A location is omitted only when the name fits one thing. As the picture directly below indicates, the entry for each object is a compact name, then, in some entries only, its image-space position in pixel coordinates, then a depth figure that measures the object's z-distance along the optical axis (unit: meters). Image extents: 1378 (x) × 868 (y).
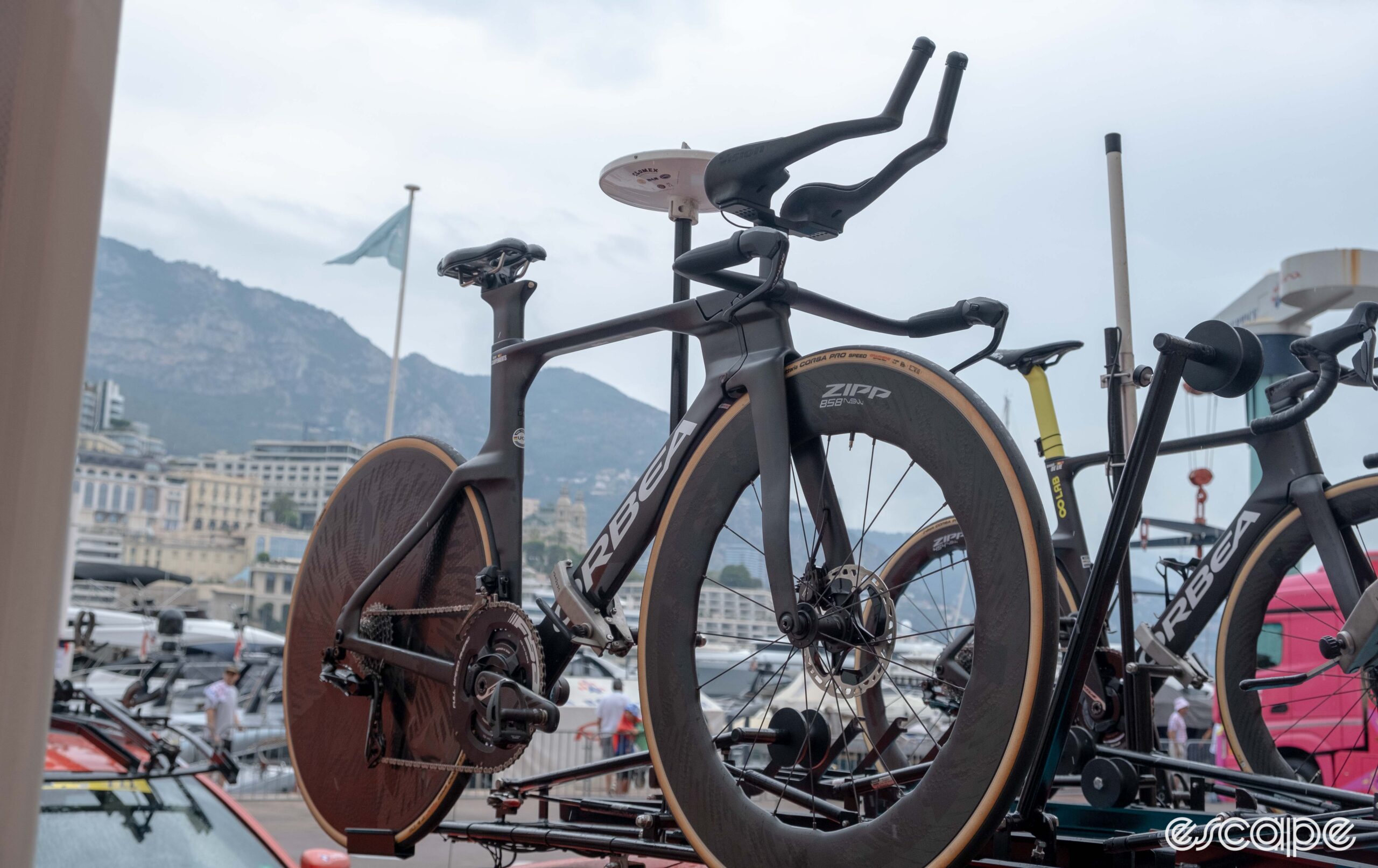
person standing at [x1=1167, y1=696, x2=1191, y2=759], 14.46
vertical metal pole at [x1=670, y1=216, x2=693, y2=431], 3.09
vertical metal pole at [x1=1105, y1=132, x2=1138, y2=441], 3.64
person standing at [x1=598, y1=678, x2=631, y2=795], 14.70
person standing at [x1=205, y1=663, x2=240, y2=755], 13.55
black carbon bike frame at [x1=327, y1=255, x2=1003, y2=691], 2.20
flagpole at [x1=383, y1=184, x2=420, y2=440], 16.08
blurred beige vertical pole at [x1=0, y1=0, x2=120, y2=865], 1.02
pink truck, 7.88
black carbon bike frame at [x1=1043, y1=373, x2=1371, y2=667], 3.40
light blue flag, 21.53
